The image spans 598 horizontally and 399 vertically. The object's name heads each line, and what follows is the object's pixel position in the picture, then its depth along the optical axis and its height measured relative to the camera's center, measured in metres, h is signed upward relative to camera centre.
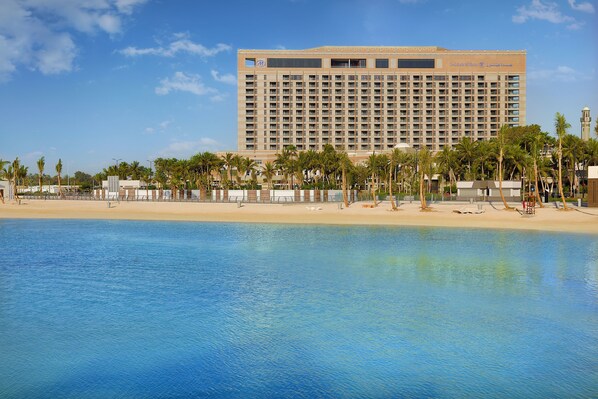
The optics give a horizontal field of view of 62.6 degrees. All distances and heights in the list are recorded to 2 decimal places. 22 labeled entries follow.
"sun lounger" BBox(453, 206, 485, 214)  55.51 -2.84
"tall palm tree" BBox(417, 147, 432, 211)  61.26 +2.82
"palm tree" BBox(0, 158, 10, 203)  92.95 +4.04
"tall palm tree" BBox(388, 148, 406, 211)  107.75 +6.39
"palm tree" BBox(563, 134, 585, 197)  85.12 +6.15
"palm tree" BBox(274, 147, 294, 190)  110.80 +5.63
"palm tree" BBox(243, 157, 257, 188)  112.94 +4.85
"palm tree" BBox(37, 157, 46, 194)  108.00 +5.16
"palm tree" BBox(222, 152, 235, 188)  108.57 +5.47
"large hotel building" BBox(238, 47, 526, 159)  182.88 +33.40
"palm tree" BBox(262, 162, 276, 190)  104.14 +3.23
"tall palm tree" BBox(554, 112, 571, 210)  58.88 +7.21
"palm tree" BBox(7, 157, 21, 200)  102.47 +3.68
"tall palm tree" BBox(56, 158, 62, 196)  114.30 +5.14
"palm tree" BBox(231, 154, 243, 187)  110.25 +5.42
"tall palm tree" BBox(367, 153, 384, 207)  107.07 +4.80
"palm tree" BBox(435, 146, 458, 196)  103.44 +4.93
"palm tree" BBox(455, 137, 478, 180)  101.12 +6.86
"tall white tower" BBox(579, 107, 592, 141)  117.56 +14.58
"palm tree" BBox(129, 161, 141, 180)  131.69 +4.53
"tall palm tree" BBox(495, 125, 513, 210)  61.76 +6.25
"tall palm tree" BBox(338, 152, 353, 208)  66.96 -1.05
